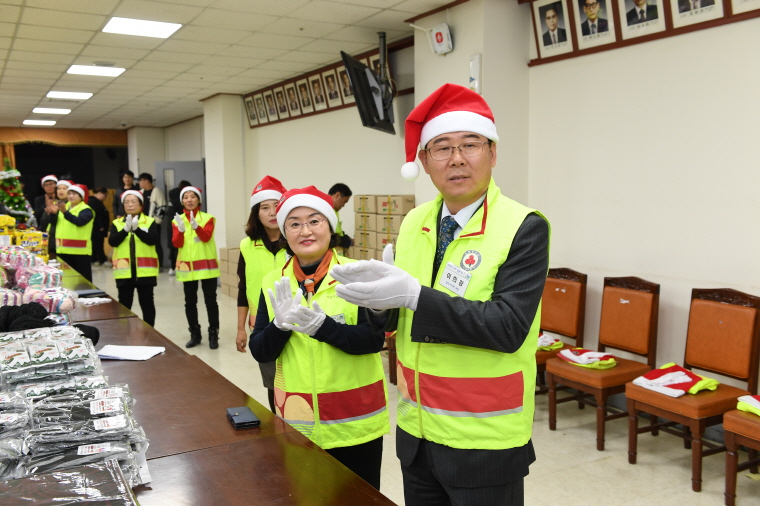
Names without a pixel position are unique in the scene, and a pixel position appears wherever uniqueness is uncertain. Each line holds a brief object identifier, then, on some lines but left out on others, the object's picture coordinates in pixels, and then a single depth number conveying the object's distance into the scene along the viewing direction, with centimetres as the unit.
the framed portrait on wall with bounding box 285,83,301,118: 811
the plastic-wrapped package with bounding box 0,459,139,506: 99
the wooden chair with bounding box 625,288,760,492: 292
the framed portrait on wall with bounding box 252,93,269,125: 888
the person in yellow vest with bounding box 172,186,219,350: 552
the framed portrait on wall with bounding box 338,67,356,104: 698
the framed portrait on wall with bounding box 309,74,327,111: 754
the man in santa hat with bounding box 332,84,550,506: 133
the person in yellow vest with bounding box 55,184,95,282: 643
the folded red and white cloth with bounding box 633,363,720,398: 302
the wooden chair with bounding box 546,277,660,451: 341
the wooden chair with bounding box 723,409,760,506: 265
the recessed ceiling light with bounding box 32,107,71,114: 1066
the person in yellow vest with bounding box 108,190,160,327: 552
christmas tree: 606
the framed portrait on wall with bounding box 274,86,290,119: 832
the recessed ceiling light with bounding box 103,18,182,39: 530
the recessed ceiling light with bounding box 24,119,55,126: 1219
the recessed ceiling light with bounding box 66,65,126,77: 720
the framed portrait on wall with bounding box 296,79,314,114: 786
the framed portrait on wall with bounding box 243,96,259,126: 919
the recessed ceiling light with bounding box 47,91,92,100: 896
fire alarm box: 481
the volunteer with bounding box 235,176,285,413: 323
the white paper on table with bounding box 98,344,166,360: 241
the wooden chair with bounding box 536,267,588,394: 403
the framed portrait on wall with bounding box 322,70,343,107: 723
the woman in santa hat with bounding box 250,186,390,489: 186
